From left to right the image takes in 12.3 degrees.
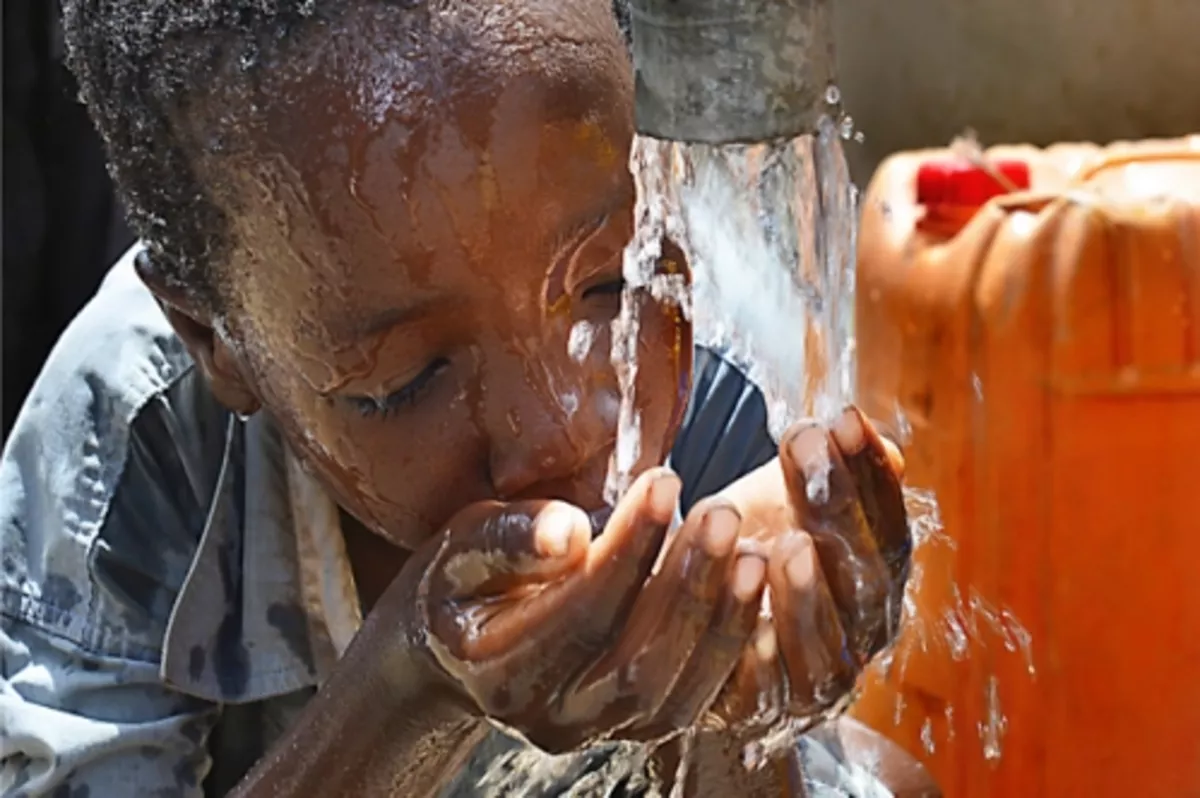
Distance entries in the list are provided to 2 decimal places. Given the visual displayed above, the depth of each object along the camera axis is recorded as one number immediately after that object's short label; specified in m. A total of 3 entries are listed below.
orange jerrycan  1.75
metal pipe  1.33
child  1.28
